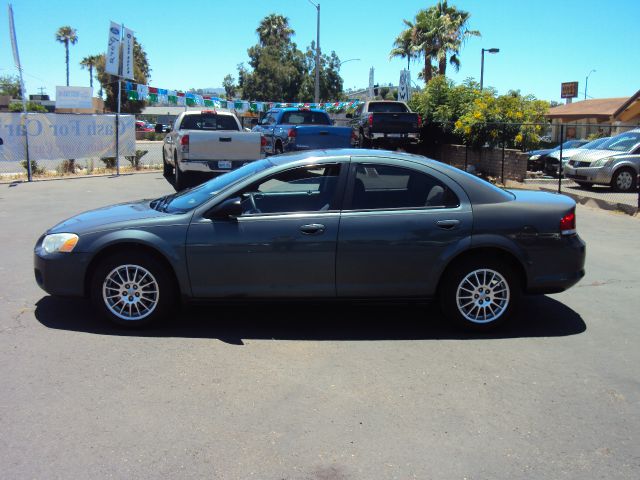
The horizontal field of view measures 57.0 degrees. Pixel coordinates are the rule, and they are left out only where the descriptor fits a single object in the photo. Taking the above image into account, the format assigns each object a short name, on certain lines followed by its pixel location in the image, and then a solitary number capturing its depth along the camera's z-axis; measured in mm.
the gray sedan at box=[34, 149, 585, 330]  5070
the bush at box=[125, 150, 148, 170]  21172
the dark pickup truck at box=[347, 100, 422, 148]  19562
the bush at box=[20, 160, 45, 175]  17339
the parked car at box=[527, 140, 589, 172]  20578
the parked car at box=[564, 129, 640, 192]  15617
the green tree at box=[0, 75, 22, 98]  86775
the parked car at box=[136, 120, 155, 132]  59319
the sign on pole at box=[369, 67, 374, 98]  42031
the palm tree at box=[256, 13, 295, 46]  70750
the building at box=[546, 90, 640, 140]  48844
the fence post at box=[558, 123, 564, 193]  14170
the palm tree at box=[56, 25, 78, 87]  89562
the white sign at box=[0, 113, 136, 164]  17078
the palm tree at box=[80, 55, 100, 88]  81875
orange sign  77500
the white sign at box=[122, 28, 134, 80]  21312
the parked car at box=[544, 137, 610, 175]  17438
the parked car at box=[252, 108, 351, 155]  15492
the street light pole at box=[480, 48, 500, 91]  40344
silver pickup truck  13297
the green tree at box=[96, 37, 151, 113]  56031
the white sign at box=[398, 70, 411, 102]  31453
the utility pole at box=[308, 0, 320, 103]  37428
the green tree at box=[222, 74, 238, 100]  81188
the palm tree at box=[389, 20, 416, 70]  42941
